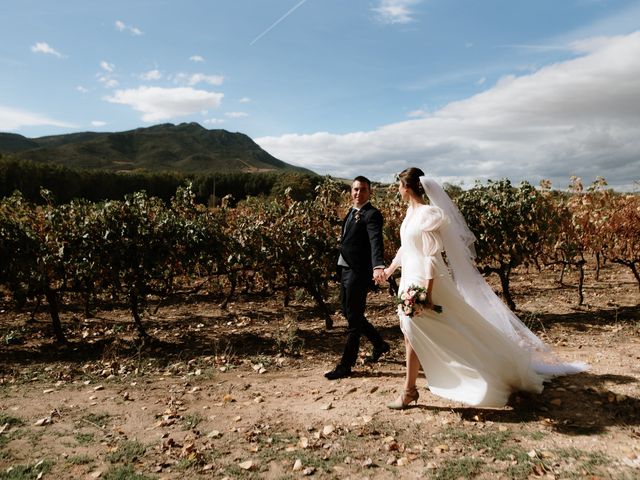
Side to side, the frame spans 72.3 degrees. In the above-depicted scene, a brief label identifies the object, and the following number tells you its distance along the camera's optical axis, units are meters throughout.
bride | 4.59
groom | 5.66
